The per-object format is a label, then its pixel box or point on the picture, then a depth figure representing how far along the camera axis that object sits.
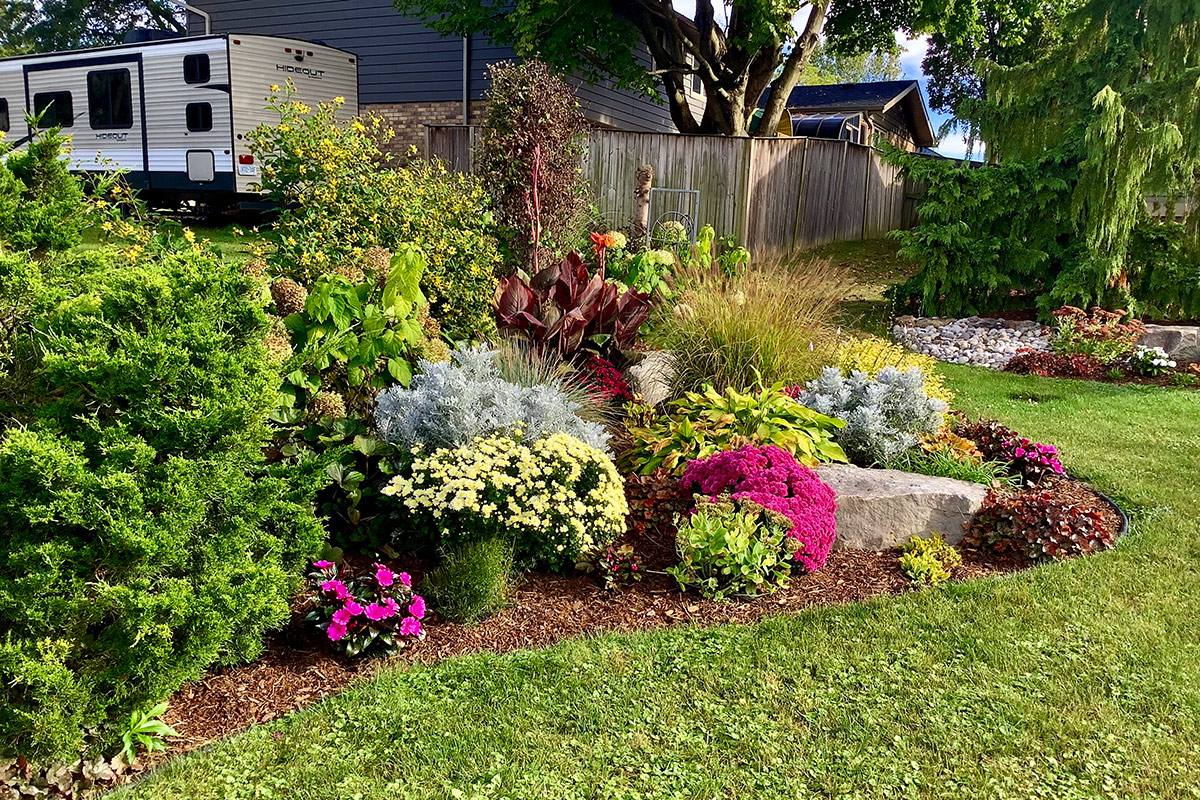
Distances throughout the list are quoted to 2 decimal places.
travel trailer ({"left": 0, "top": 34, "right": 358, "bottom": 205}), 14.47
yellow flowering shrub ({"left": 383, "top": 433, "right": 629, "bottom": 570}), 3.34
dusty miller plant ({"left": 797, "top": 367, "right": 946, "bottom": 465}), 4.62
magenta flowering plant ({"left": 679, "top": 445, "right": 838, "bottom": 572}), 3.57
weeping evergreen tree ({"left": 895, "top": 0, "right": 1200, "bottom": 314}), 9.38
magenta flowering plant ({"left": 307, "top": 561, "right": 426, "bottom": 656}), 2.87
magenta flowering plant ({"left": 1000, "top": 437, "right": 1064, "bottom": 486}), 4.75
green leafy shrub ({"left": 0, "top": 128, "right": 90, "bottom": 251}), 2.78
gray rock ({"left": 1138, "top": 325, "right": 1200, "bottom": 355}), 8.75
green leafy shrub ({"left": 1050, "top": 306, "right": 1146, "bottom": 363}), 8.41
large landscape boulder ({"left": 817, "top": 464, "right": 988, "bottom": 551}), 3.89
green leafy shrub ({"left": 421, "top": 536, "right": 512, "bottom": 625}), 3.16
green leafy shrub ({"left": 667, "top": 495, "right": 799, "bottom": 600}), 3.43
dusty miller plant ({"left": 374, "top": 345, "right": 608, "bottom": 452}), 3.74
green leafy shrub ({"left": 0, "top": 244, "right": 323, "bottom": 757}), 2.12
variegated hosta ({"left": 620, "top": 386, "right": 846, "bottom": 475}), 4.29
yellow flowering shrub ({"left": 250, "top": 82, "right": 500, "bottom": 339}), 4.86
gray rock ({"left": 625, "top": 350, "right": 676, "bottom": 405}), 5.39
